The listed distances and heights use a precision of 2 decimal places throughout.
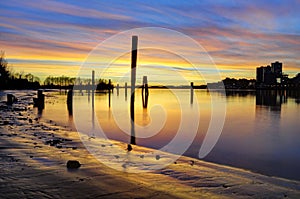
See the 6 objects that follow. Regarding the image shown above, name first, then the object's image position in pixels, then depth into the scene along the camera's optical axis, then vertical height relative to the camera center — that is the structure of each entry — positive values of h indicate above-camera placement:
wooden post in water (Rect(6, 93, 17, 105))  21.99 -0.97
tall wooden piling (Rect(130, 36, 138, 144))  15.40 +2.00
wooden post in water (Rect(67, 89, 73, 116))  20.94 -0.88
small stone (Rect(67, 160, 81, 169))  5.17 -1.56
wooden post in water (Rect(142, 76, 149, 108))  39.18 +0.39
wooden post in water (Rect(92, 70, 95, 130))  13.45 -1.89
